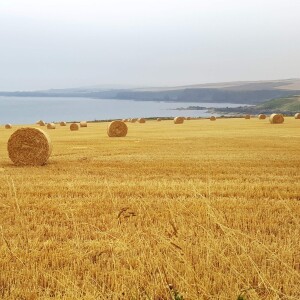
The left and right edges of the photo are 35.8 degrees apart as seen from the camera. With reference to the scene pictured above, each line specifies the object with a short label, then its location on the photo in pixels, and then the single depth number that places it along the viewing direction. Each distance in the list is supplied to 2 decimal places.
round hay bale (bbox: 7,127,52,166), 19.34
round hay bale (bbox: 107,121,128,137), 36.22
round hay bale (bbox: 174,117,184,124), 61.22
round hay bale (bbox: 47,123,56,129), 54.24
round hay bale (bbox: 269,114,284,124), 53.62
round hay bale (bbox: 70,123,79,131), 49.84
